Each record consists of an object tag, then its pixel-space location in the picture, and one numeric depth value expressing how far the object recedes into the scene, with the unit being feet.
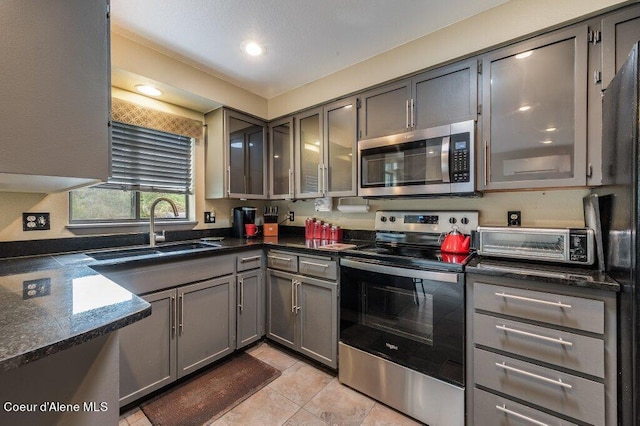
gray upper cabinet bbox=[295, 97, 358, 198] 7.52
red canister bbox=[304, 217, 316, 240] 9.04
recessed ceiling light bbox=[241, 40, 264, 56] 6.64
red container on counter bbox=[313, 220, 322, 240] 8.86
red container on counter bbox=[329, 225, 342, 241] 8.56
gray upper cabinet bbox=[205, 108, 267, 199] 8.40
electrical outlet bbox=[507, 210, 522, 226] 5.80
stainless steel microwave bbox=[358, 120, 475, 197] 5.61
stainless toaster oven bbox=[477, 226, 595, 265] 4.43
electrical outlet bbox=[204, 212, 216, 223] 8.97
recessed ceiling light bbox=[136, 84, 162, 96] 7.06
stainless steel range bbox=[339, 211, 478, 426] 4.84
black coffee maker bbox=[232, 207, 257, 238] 9.23
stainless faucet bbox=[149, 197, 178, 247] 7.09
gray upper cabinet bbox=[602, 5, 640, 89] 4.18
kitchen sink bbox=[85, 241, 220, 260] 6.16
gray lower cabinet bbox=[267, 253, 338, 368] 6.57
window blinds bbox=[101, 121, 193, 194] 7.17
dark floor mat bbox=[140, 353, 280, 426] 5.33
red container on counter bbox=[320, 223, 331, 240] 8.73
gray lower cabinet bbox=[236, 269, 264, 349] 7.35
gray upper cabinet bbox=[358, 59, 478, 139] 5.68
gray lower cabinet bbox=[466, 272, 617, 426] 3.71
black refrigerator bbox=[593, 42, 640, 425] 3.02
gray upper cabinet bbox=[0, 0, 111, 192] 2.64
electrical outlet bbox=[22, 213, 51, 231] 5.69
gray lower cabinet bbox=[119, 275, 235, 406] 5.36
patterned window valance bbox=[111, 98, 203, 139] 6.91
